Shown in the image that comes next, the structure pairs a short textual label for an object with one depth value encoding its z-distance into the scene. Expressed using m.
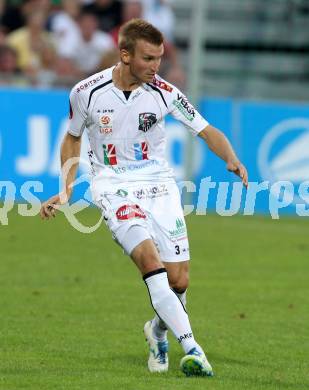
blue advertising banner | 38.91
